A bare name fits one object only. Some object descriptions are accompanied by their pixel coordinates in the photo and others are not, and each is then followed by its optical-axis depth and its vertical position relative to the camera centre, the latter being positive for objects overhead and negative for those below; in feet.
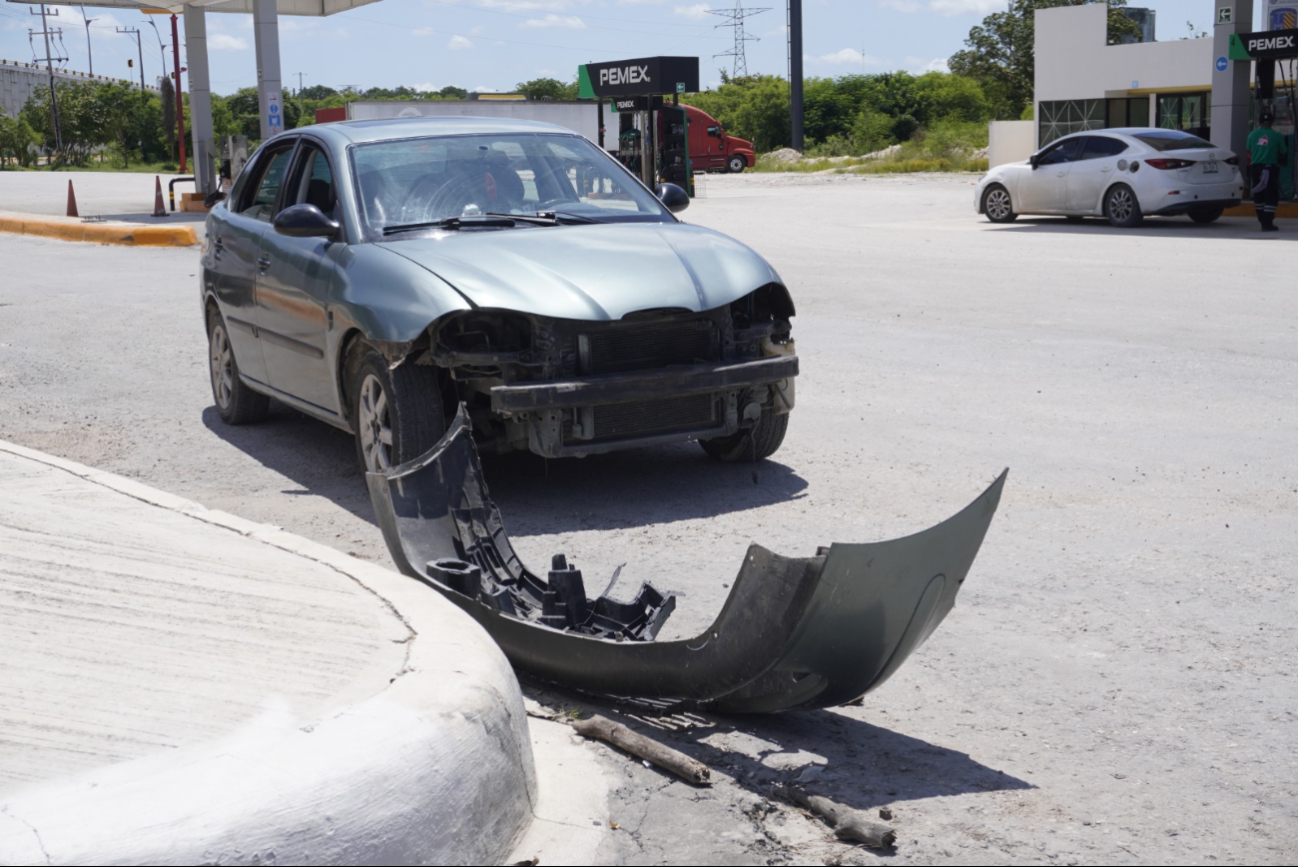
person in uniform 67.15 -0.03
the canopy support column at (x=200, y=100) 96.32 +6.46
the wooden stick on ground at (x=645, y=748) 12.05 -4.75
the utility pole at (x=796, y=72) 221.46 +16.06
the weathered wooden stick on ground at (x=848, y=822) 10.82 -4.80
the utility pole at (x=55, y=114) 251.39 +15.03
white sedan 68.85 -0.38
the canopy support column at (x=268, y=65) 84.58 +7.61
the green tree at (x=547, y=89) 405.98 +28.62
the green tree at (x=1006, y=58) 236.02 +18.97
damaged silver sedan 20.27 -1.60
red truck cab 181.06 +4.21
